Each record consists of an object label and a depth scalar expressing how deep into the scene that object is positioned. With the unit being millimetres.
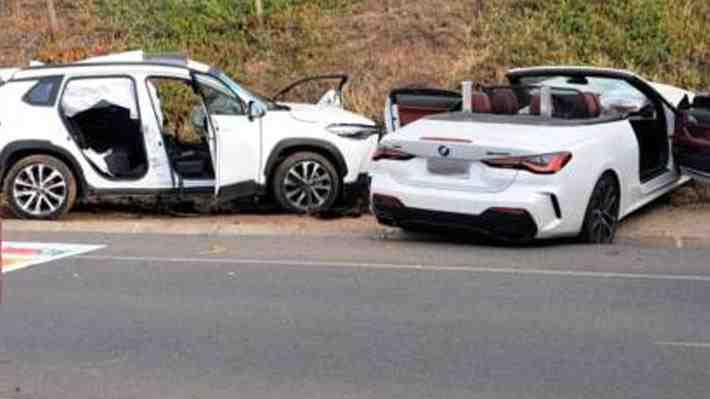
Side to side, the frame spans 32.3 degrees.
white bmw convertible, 10422
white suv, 12781
